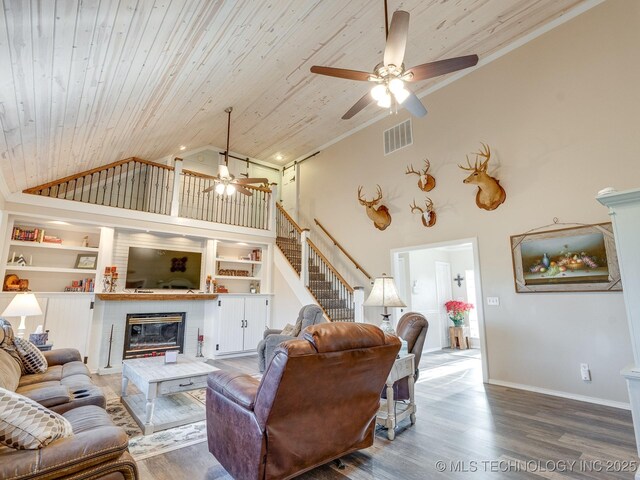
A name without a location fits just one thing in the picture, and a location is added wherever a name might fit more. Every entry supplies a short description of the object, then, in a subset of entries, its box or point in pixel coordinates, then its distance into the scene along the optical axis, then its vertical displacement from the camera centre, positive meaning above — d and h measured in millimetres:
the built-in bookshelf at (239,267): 7316 +566
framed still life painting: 3834 +374
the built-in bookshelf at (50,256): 4977 +602
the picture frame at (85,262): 5562 +522
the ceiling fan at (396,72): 2779 +2043
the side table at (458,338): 7605 -1142
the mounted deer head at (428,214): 5629 +1348
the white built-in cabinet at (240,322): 6539 -645
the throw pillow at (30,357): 3201 -647
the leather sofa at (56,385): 2381 -807
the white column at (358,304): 5762 -236
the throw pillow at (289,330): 5095 -631
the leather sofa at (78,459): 1287 -703
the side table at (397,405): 2860 -1093
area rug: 2671 -1302
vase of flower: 7645 -465
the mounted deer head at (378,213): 6395 +1541
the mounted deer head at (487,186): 4754 +1542
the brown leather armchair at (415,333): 3539 -467
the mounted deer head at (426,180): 5684 +1949
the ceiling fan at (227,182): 5516 +1912
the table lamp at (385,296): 3553 -61
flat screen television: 6023 +448
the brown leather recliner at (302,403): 1845 -707
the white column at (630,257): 1932 +201
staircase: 6561 +413
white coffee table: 3096 -970
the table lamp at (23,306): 3859 -170
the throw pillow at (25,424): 1337 -568
